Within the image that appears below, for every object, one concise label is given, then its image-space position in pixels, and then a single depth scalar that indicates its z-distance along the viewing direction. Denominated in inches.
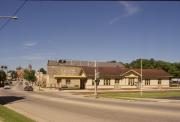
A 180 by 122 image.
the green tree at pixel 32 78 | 2799.1
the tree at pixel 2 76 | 2477.8
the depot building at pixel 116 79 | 1571.0
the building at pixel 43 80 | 2125.4
